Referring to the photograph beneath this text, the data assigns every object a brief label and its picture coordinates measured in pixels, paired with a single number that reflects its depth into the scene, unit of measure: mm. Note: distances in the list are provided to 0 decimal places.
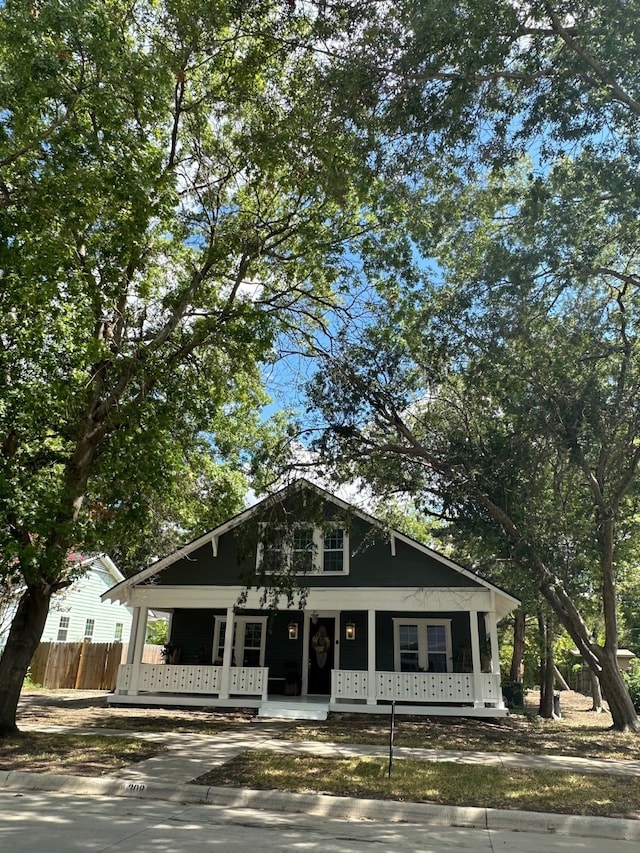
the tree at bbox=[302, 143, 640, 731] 11250
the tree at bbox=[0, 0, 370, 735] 9484
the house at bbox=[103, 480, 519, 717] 15992
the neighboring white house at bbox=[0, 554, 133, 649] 25062
